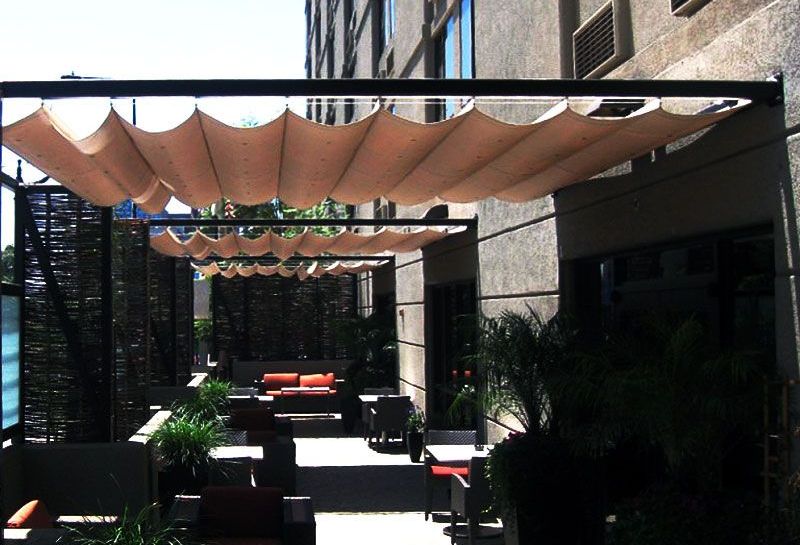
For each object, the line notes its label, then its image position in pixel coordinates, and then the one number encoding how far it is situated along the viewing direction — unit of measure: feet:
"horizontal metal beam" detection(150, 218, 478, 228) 41.45
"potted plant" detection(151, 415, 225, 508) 28.53
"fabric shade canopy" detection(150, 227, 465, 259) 45.60
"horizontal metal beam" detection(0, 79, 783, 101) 17.28
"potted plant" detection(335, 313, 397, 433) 63.26
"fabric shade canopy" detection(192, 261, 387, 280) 69.97
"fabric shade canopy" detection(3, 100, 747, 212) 20.12
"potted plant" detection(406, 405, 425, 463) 45.80
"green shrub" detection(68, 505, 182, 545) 18.37
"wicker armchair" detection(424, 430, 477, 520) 31.96
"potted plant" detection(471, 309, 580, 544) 23.82
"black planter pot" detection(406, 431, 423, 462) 45.75
